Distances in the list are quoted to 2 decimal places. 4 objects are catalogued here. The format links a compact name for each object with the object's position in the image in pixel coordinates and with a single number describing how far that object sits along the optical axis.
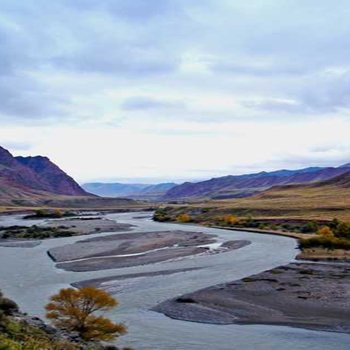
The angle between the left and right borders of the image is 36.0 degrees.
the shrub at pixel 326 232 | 74.49
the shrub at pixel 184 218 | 130.38
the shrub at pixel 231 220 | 112.75
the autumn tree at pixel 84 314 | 28.11
